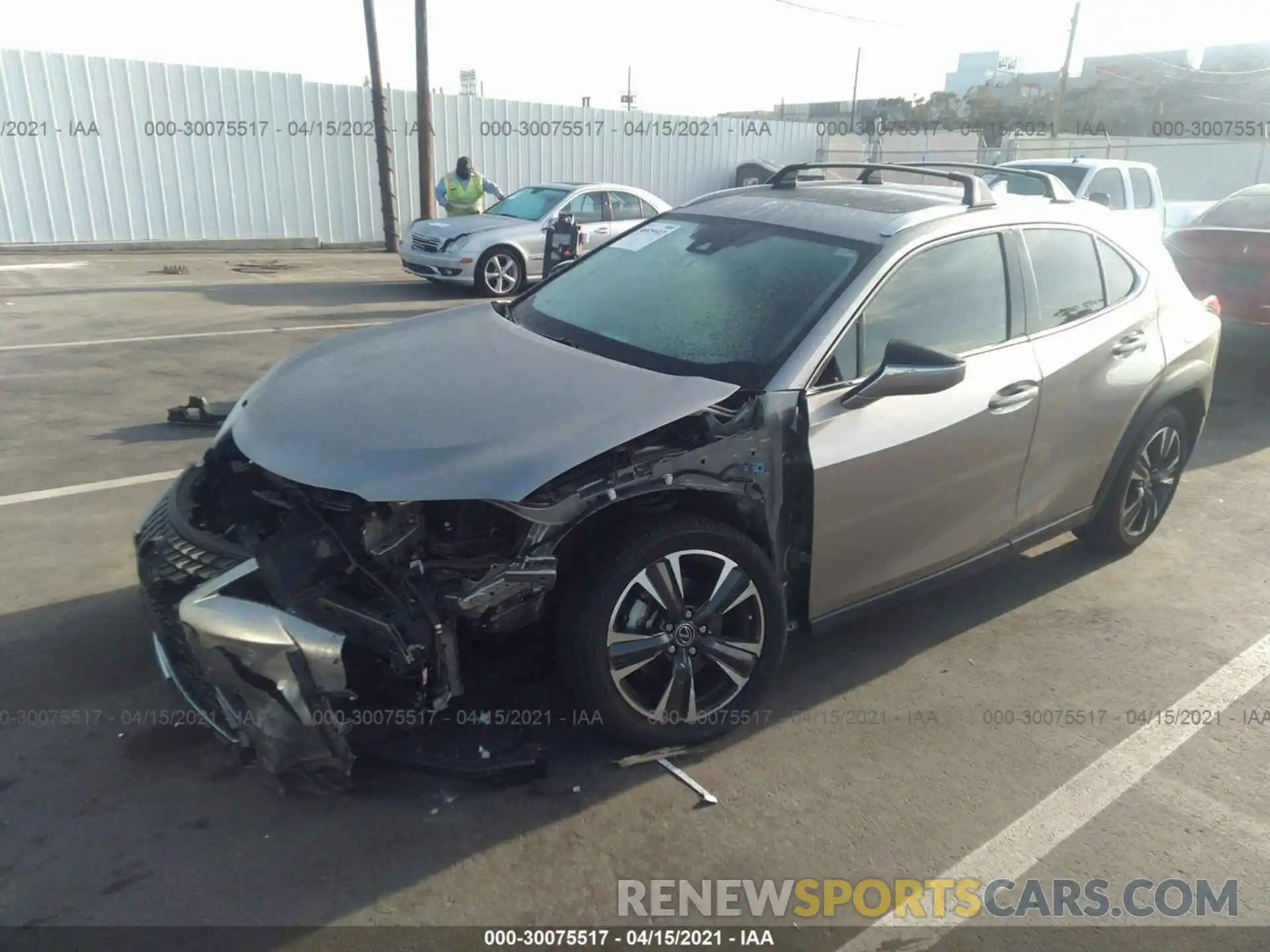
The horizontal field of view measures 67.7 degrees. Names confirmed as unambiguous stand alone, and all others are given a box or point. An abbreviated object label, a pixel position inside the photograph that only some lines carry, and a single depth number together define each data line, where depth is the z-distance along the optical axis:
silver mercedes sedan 12.70
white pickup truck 12.09
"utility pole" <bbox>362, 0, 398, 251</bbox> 17.77
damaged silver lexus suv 2.79
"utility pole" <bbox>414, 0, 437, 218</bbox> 17.84
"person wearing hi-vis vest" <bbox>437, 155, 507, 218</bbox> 14.47
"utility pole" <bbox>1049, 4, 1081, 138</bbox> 35.40
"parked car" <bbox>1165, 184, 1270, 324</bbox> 8.14
